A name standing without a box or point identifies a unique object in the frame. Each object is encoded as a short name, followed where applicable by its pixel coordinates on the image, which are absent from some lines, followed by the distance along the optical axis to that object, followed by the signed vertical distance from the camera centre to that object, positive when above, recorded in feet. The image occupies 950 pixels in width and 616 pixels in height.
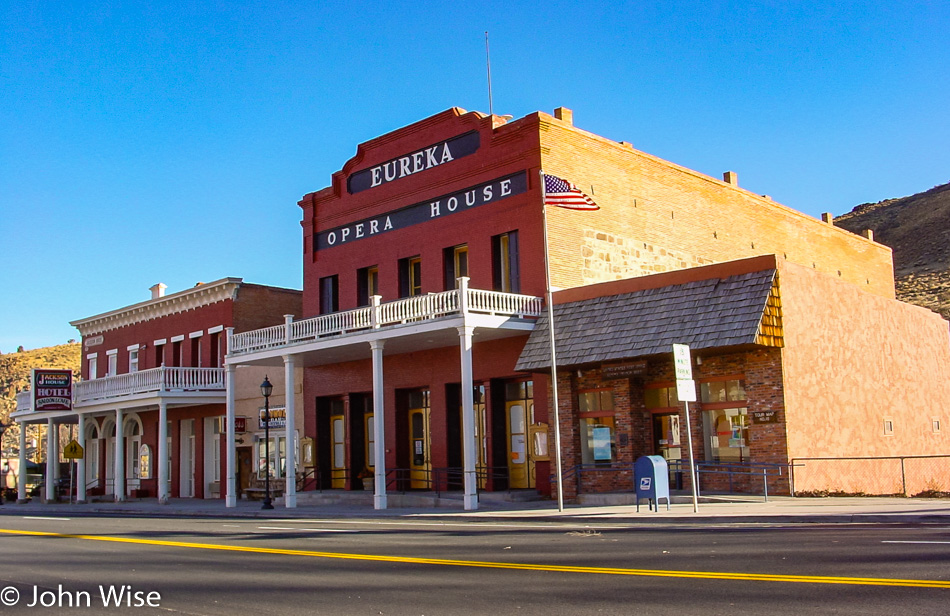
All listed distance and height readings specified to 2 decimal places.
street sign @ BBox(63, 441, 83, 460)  125.29 -0.08
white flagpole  67.56 +4.23
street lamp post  90.63 +4.03
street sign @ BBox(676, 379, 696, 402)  56.65 +2.22
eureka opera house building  71.56 +8.71
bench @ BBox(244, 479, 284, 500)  110.63 -5.61
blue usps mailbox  60.64 -3.26
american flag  73.72 +18.67
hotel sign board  132.16 +8.81
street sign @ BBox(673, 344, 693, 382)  56.80 +3.98
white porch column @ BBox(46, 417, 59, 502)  139.33 -1.21
